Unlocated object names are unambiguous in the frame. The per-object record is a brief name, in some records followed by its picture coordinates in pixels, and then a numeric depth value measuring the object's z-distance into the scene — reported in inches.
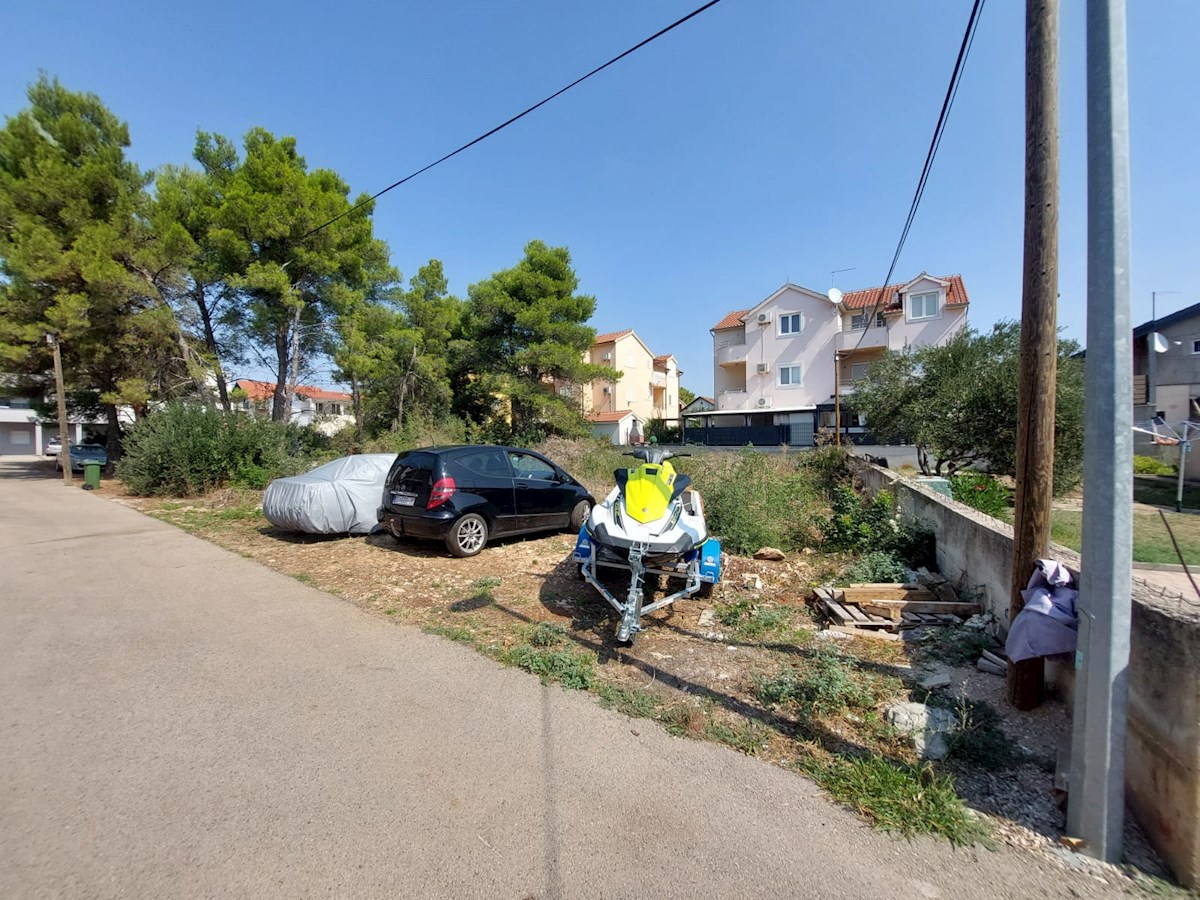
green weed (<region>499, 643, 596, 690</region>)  157.6
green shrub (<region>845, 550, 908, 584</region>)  230.7
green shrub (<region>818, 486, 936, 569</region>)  256.7
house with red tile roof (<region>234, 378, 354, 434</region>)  757.1
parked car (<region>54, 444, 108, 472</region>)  1040.8
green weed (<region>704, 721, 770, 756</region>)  123.6
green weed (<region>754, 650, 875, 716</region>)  138.4
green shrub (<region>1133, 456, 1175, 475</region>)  666.8
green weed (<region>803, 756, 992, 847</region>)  97.3
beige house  1675.7
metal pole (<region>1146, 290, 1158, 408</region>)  625.9
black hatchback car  292.4
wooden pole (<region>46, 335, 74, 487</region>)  741.9
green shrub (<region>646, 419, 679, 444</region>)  1556.3
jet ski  185.2
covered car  342.6
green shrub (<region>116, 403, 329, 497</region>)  577.6
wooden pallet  187.9
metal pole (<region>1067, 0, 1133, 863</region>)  90.8
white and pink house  1277.1
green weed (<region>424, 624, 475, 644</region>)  189.6
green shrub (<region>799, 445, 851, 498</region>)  511.4
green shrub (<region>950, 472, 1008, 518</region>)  311.1
